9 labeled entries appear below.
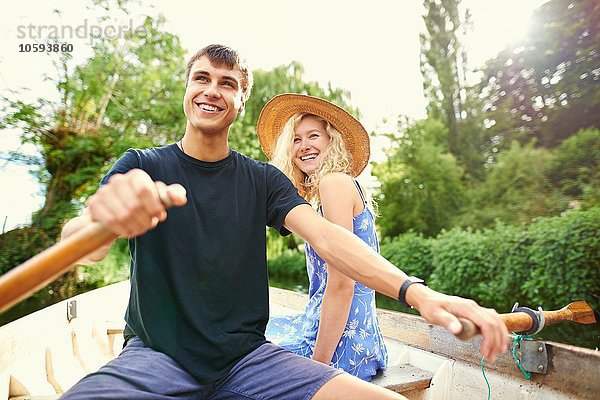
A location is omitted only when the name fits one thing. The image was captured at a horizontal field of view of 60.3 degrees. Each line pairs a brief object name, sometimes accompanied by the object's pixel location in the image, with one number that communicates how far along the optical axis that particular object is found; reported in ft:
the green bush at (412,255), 37.17
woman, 6.56
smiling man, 4.59
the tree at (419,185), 46.34
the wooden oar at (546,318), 3.66
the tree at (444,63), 52.90
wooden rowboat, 6.17
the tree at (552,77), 39.01
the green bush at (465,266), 30.55
